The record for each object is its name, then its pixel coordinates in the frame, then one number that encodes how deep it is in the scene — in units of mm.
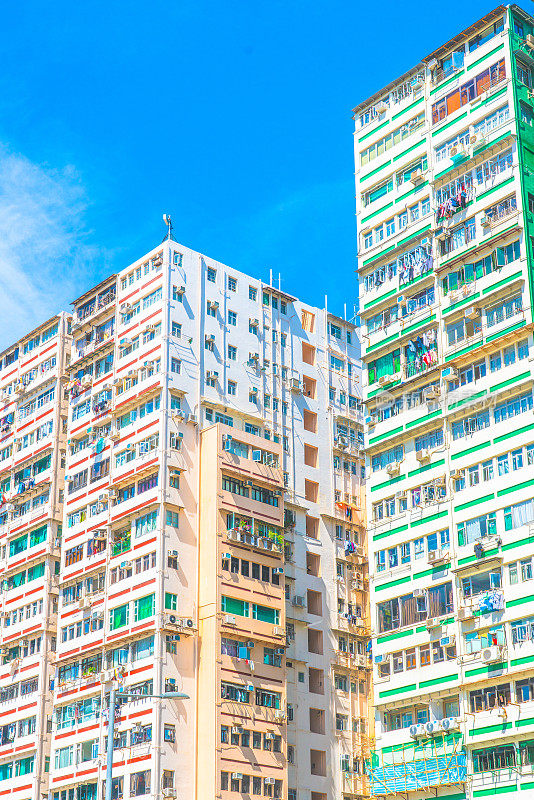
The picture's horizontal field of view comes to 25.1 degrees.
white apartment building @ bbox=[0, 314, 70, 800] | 74625
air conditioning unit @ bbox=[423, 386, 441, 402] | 59688
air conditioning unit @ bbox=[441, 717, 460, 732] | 53562
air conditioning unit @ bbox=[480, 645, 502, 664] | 51969
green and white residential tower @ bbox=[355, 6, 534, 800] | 53000
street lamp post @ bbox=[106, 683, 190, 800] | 41406
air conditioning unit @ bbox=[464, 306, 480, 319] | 58969
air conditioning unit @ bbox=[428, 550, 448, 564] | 56531
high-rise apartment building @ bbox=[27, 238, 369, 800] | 64812
